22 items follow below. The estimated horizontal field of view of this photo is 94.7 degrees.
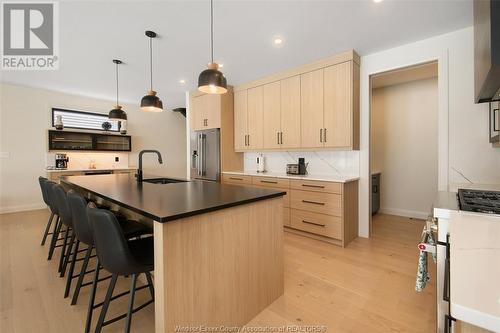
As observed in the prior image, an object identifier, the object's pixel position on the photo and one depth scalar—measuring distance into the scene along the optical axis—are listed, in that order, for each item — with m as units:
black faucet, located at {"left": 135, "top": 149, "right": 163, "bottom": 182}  2.73
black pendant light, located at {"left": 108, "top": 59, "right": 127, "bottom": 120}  3.39
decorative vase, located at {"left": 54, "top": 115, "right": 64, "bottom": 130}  4.96
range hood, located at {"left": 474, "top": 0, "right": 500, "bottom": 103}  0.94
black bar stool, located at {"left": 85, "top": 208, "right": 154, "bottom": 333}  1.23
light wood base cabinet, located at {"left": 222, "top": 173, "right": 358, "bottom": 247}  2.96
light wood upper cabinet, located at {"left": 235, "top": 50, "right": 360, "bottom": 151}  3.16
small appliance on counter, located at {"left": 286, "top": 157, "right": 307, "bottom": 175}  3.79
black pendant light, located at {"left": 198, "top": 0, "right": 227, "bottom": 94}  1.98
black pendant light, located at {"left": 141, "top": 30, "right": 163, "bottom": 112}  2.83
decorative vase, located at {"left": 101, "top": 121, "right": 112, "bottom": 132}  5.74
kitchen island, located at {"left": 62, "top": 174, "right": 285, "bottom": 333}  1.21
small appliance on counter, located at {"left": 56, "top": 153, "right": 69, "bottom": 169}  5.06
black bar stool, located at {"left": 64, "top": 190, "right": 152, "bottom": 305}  1.61
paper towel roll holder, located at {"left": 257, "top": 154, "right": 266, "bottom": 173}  4.45
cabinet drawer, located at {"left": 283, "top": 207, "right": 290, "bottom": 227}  3.48
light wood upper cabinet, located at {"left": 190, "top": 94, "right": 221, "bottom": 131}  4.54
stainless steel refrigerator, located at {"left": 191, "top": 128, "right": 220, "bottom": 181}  4.56
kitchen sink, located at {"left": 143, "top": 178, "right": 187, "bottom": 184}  2.89
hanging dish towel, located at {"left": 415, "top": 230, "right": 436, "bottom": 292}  1.30
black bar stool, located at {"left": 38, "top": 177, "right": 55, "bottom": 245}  2.77
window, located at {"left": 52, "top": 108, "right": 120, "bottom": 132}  5.32
